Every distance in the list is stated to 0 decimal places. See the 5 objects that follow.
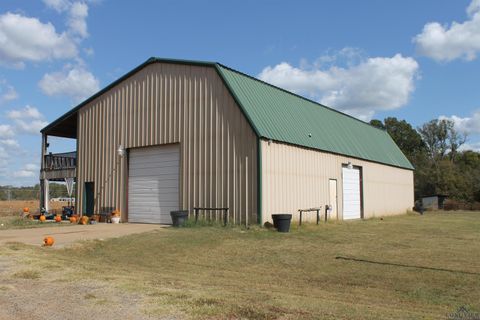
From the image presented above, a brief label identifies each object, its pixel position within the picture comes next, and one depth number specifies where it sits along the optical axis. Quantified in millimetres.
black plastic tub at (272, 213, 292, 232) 16797
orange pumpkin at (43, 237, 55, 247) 12883
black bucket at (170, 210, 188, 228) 18688
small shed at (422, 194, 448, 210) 46538
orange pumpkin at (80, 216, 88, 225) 21561
